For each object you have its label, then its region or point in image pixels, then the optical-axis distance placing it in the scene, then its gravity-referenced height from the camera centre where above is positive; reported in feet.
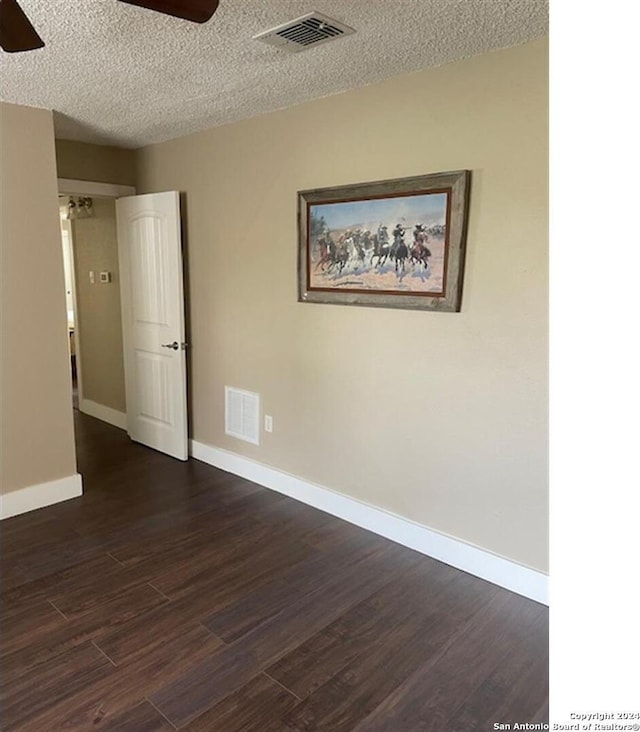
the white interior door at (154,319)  13.64 -0.29
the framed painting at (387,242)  8.81 +1.00
